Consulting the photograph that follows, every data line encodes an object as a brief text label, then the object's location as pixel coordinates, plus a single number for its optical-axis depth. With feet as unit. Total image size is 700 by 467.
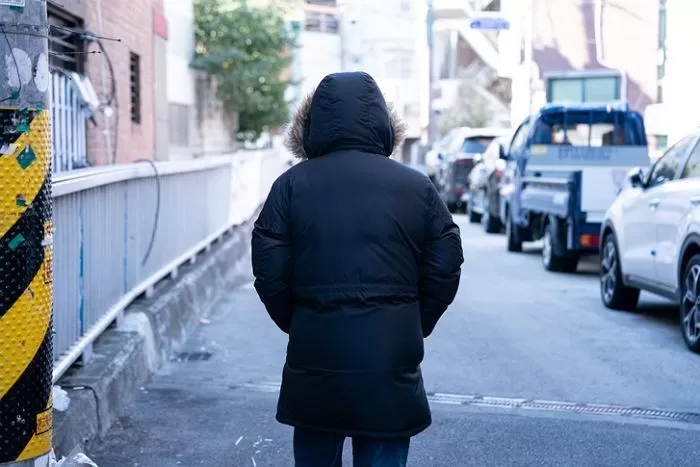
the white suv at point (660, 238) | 27.07
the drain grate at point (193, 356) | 25.80
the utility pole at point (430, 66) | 123.54
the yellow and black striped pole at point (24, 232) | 10.88
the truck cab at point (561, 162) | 42.65
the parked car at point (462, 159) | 72.54
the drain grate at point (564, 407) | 20.84
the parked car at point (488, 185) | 57.31
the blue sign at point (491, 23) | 97.45
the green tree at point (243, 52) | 86.33
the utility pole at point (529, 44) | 105.09
